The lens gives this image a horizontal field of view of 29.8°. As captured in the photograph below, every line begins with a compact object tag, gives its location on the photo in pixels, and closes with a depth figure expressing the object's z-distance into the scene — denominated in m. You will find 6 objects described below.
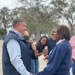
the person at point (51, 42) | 3.66
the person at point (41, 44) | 3.63
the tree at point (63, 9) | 26.09
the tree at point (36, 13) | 26.58
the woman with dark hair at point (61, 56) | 1.99
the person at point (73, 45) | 3.38
